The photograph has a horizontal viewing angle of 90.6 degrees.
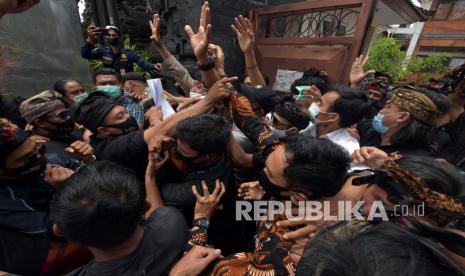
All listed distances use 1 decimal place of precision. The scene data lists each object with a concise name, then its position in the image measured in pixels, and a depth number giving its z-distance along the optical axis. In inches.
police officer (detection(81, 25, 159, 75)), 173.0
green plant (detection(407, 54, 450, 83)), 602.2
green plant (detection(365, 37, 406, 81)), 527.2
